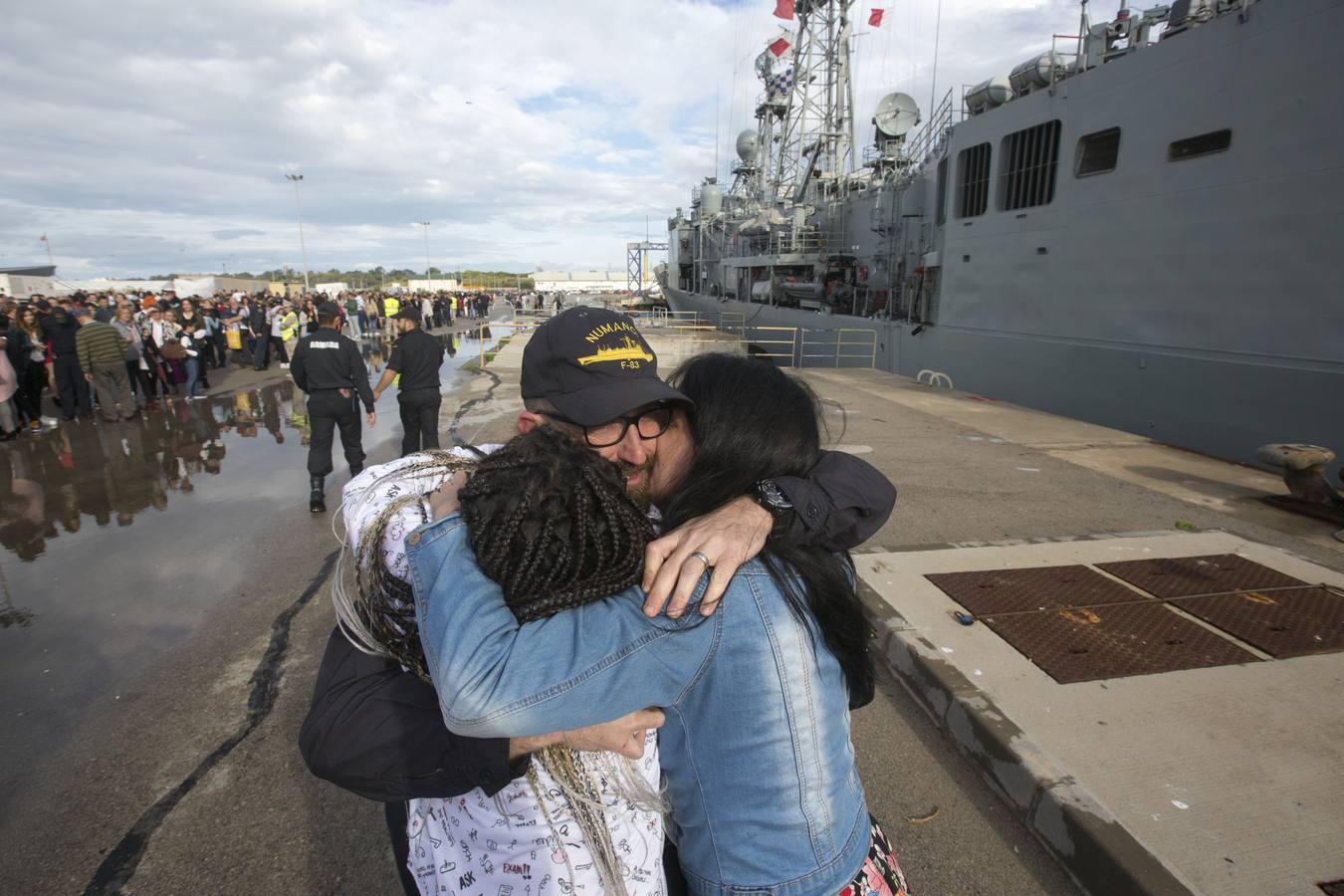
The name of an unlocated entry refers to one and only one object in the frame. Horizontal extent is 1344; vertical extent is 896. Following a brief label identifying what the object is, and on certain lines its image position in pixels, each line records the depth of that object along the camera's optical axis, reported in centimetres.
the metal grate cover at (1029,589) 371
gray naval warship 680
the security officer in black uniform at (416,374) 653
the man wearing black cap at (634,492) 106
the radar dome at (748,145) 3572
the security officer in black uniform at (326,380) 613
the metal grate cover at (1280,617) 325
